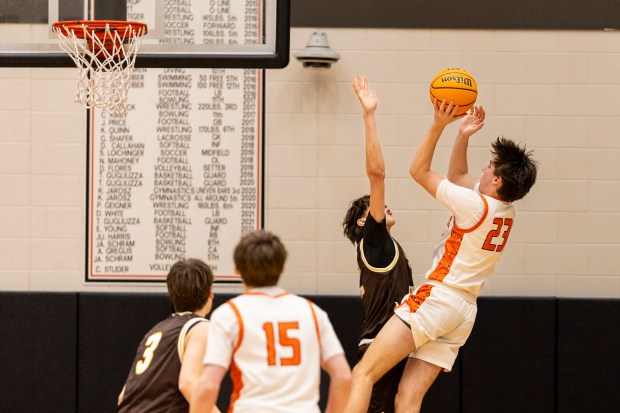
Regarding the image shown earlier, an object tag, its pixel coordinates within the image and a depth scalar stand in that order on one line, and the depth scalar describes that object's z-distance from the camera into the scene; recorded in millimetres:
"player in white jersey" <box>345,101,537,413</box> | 10039
